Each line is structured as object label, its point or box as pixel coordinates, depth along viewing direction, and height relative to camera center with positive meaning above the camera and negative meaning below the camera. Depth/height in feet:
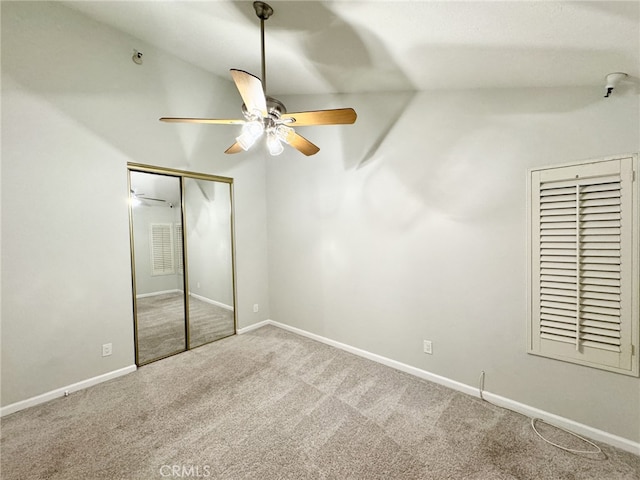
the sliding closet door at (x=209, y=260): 10.61 -1.19
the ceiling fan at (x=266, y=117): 4.82 +2.52
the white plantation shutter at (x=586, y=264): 5.37 -0.80
